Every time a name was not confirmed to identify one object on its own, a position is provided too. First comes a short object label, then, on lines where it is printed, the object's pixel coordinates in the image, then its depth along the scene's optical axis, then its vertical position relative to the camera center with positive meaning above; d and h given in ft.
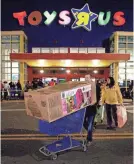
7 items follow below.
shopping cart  9.01 -3.32
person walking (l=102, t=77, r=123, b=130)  13.63 -1.95
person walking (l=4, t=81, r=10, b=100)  32.91 -3.00
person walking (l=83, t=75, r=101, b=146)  9.84 -2.59
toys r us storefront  39.42 +5.04
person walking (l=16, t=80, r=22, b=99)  33.99 -2.59
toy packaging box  8.45 -1.42
